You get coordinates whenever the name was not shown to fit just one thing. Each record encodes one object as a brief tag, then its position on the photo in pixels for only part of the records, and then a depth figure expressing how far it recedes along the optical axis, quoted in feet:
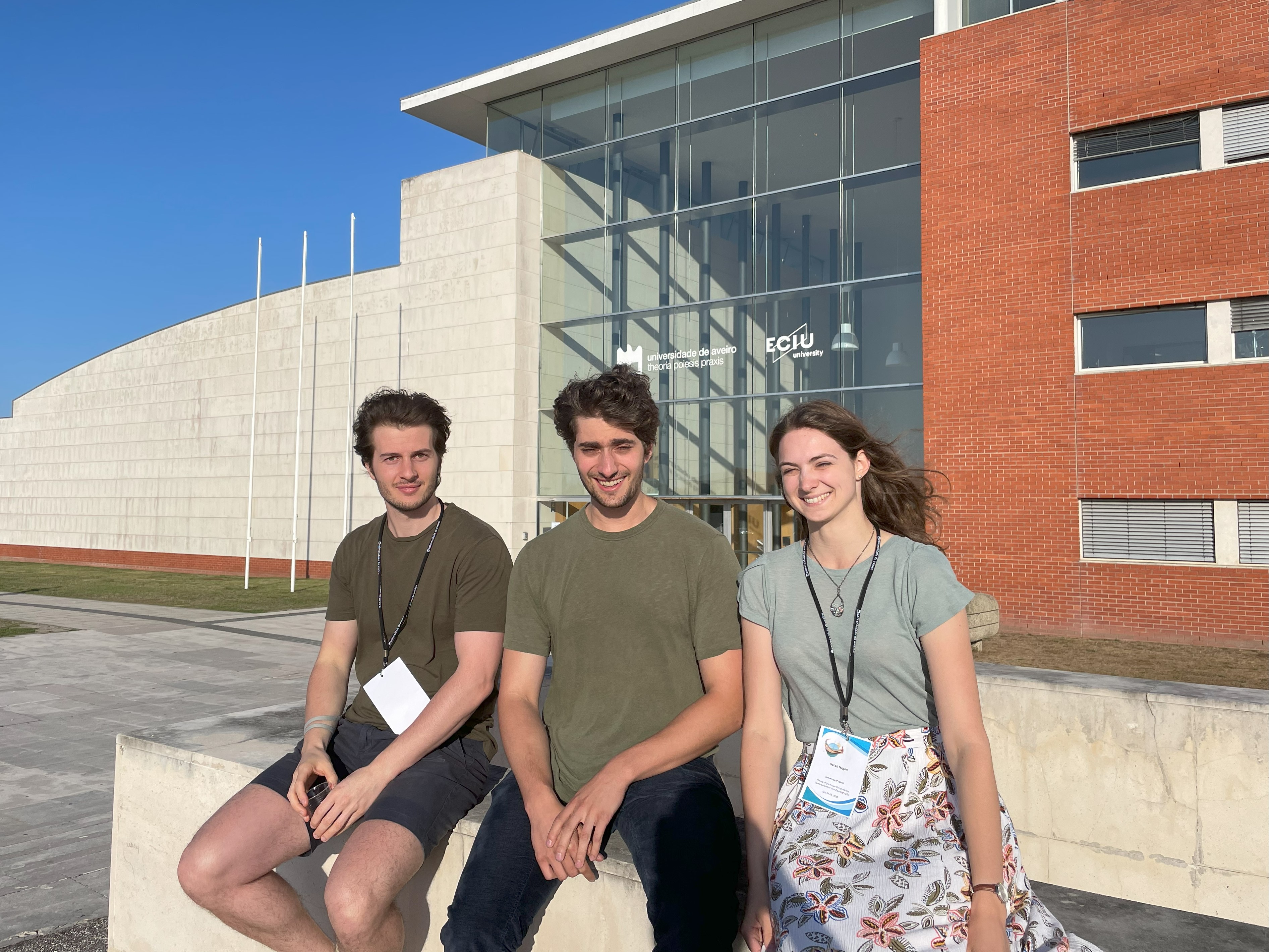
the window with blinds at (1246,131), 45.01
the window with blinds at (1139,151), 46.80
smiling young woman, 6.71
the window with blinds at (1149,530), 45.88
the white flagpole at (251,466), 77.24
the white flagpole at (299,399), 79.41
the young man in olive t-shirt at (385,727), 8.41
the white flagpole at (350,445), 77.87
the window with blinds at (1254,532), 44.47
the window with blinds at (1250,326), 44.80
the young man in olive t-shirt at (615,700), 7.68
